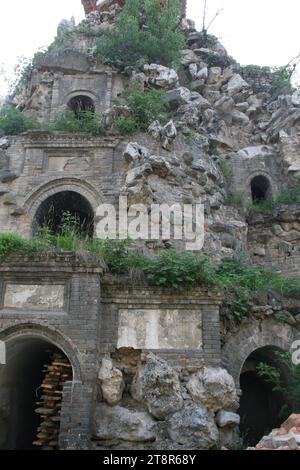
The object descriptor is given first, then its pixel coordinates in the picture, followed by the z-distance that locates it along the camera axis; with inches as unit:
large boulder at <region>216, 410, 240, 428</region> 302.0
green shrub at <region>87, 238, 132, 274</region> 344.8
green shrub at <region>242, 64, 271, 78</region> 821.2
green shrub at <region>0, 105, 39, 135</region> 573.0
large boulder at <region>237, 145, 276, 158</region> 666.8
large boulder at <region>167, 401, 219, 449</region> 288.2
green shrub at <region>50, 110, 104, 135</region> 536.4
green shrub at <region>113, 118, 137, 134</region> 527.8
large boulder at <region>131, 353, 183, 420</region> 300.7
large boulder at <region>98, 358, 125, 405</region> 305.3
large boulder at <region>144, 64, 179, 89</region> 645.3
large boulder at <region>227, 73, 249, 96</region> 756.6
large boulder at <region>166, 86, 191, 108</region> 611.8
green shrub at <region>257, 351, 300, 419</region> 339.0
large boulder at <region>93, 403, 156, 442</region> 295.0
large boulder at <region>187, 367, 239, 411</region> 308.5
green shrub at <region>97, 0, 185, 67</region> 694.5
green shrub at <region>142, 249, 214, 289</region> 334.0
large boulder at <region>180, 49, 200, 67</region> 778.2
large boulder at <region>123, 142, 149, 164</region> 497.0
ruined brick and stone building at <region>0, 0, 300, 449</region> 304.2
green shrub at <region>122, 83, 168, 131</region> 545.4
